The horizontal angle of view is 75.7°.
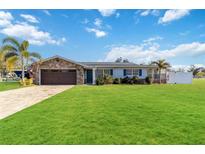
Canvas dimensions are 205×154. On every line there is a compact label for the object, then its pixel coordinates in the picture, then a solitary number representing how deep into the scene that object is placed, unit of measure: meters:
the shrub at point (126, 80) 16.89
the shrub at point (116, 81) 16.79
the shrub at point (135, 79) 16.91
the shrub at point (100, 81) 15.81
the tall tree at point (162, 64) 23.77
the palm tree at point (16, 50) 15.69
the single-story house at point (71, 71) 16.28
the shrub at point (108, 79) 16.41
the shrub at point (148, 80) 16.97
